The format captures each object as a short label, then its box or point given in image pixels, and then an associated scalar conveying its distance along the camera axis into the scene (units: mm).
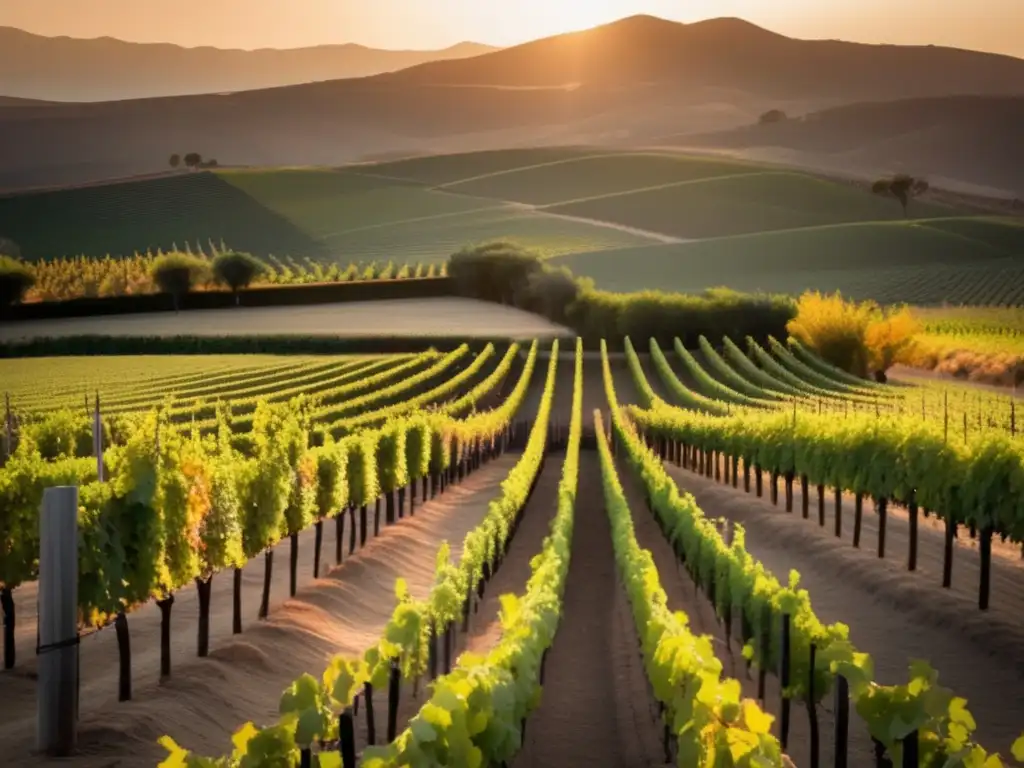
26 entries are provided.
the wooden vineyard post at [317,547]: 20797
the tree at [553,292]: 78938
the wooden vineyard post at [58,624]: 10945
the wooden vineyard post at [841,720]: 9594
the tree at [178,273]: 82062
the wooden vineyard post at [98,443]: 13438
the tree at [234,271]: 84938
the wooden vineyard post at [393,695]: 11375
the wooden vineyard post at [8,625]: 14109
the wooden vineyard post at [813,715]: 11359
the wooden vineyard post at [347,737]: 8172
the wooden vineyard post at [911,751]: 8117
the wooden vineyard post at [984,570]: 17031
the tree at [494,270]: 86500
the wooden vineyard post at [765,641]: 13852
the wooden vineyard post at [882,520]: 21109
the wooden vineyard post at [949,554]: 18422
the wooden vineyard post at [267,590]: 17484
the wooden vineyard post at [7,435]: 15934
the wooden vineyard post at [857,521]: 22078
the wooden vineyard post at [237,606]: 16141
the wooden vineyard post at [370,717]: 10492
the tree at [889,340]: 64750
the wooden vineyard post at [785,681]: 12305
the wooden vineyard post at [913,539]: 19969
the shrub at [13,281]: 73688
